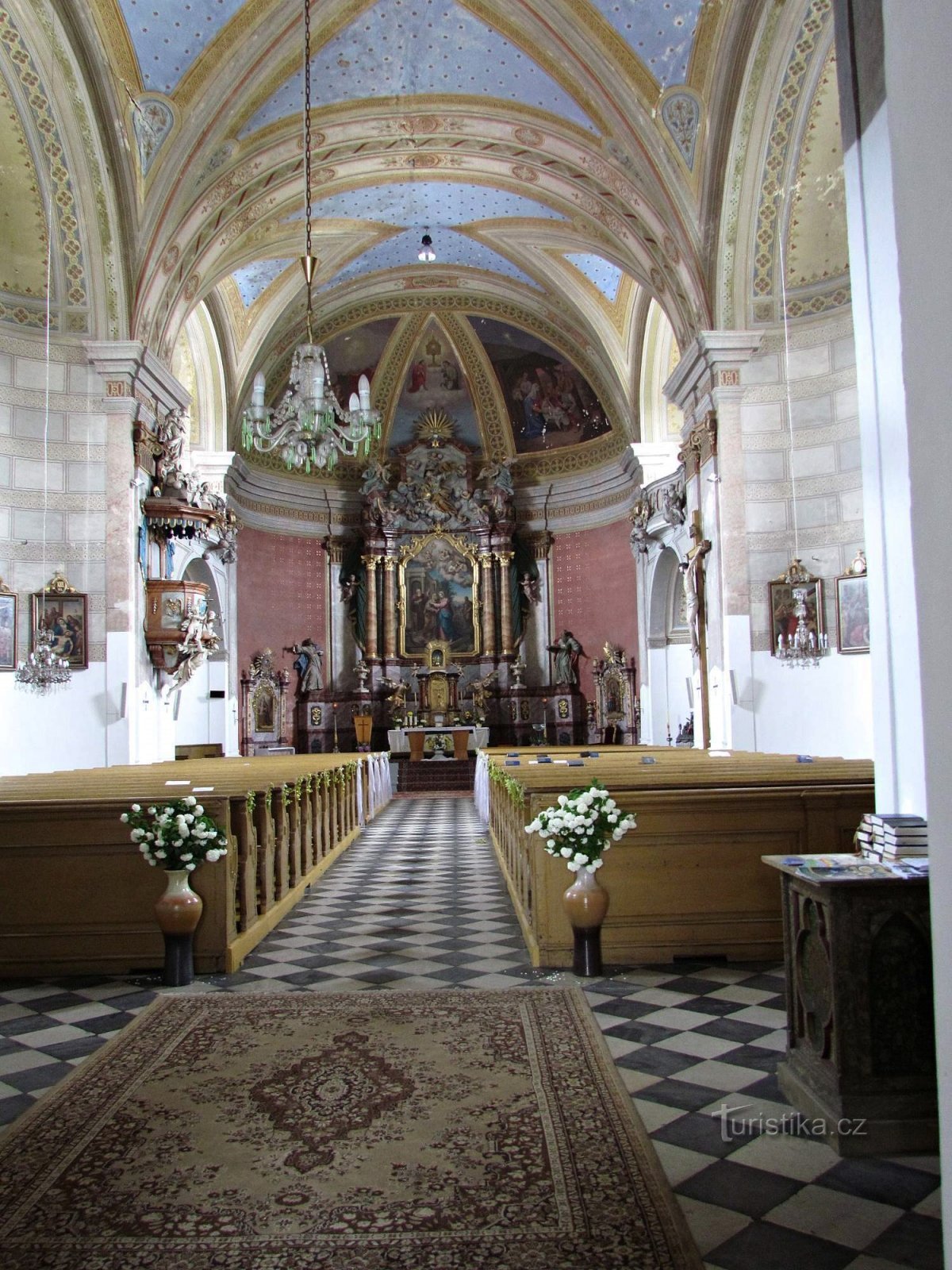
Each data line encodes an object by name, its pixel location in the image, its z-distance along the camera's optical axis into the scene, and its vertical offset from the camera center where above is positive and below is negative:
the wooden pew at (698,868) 5.12 -0.85
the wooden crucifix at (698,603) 12.43 +1.16
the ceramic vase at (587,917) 4.82 -1.02
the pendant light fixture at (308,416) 9.41 +2.76
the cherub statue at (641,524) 16.61 +2.86
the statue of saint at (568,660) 19.89 +0.79
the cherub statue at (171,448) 12.73 +3.30
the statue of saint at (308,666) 19.98 +0.79
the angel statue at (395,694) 20.06 +0.21
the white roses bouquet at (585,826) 4.80 -0.59
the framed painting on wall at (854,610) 10.38 +0.84
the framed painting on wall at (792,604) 10.98 +0.97
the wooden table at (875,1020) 2.97 -0.97
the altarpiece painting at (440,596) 21.08 +2.22
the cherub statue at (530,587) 20.95 +2.32
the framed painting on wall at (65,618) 11.29 +1.05
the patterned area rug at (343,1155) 2.46 -1.30
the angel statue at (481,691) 20.09 +0.24
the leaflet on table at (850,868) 3.11 -0.56
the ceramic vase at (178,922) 4.93 -1.02
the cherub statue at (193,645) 12.08 +0.78
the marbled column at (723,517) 11.42 +2.04
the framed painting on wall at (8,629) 10.92 +0.91
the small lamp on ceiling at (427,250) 16.14 +7.29
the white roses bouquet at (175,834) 4.93 -0.59
